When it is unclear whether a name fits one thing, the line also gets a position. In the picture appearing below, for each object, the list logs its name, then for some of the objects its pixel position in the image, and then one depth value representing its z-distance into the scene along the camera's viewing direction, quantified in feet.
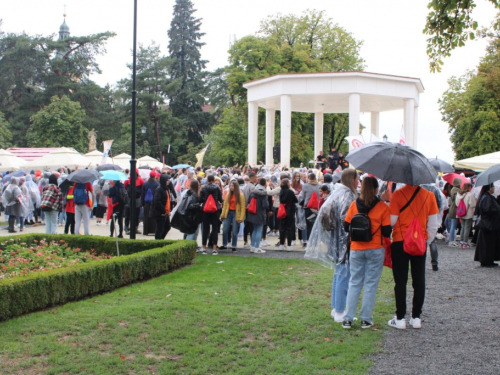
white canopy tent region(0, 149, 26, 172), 94.10
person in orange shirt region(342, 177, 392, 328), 21.61
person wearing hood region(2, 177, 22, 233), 60.30
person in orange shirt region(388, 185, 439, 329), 21.95
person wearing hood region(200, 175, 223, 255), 44.09
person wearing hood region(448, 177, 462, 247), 51.11
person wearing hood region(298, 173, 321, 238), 46.14
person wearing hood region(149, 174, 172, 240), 46.34
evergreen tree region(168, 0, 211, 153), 218.79
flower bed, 32.34
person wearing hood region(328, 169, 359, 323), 23.31
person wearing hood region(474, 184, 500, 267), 39.81
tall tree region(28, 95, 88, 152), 175.73
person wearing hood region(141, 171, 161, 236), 53.67
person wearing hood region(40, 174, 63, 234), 49.93
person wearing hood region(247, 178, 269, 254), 45.37
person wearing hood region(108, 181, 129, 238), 52.29
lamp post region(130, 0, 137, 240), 42.65
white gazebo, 104.94
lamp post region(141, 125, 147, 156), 202.59
